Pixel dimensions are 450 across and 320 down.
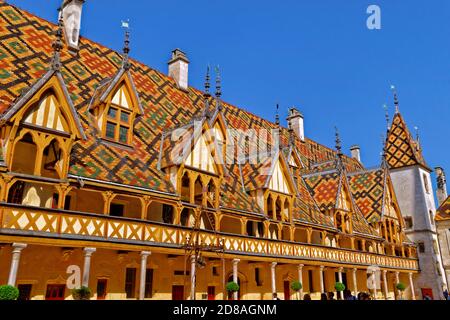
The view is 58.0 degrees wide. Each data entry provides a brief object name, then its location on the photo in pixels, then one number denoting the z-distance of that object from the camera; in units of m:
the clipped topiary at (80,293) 13.77
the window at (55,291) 14.87
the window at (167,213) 19.55
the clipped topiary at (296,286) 22.82
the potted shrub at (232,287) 18.83
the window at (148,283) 18.05
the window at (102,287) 16.34
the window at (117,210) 17.81
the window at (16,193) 14.38
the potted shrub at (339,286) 23.88
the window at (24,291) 14.11
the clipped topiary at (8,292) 11.26
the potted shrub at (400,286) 31.42
